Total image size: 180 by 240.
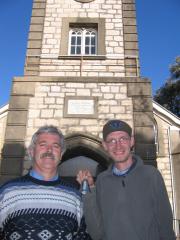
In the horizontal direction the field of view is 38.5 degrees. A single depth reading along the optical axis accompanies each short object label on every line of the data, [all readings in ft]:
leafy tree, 75.66
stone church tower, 21.02
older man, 7.13
